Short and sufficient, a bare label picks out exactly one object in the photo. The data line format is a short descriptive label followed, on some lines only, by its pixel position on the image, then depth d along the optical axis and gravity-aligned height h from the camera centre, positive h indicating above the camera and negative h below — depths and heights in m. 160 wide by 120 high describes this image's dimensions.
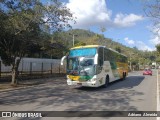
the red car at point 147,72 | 26.39 -1.67
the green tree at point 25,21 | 9.17 +3.13
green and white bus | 8.86 -0.16
